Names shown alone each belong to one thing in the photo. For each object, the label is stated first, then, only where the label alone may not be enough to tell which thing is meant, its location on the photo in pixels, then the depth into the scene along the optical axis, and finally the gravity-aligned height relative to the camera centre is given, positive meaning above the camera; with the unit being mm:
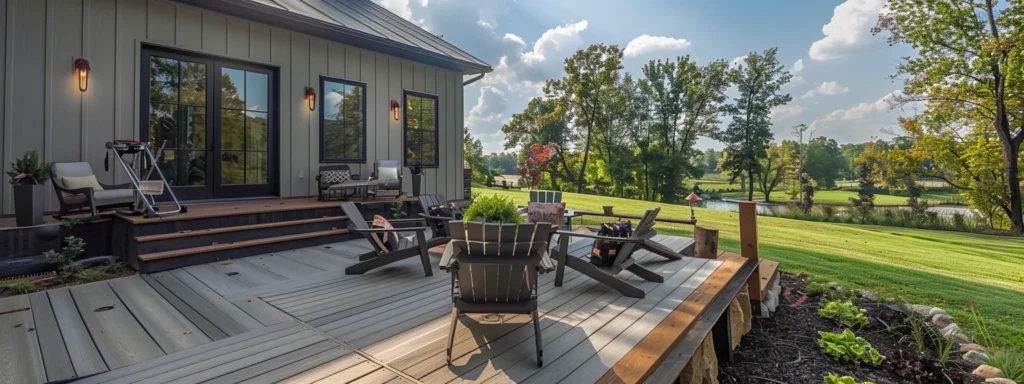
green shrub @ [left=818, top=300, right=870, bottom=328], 4027 -1175
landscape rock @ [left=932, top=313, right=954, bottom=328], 3912 -1183
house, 4930 +1603
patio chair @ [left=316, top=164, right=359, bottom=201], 6573 +147
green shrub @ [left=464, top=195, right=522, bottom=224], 2512 -100
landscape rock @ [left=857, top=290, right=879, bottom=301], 4581 -1119
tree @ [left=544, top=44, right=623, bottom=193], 24844 +6804
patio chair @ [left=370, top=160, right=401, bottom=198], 7423 +378
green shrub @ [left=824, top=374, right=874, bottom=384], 2697 -1218
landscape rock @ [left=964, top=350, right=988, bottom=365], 3303 -1297
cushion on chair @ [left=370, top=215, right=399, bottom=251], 4090 -413
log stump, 4730 -555
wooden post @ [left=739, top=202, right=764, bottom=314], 4352 -517
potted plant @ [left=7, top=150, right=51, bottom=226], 4016 +84
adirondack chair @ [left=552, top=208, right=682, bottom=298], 3346 -593
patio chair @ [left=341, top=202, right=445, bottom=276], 3816 -521
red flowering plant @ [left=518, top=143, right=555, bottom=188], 27422 +1834
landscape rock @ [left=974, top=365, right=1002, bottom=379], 3079 -1313
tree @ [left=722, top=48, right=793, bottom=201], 25922 +5529
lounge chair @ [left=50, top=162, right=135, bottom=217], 4340 +25
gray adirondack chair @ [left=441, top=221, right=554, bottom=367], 2271 -382
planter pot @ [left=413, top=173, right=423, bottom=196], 7913 +220
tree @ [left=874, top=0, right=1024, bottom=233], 13359 +3731
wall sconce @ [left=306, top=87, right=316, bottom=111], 7172 +1682
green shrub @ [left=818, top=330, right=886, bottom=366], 3344 -1252
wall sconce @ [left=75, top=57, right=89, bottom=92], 5051 +1502
